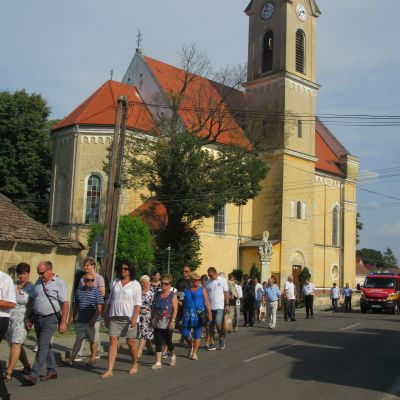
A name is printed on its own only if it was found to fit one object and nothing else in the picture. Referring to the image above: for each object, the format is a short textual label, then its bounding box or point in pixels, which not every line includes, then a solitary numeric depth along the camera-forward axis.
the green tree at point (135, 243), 28.44
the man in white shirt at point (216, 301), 12.83
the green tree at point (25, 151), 39.42
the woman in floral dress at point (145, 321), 10.80
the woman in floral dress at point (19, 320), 8.43
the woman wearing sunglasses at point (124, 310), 9.23
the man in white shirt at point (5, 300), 6.98
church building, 34.34
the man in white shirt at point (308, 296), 23.45
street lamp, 30.58
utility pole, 15.56
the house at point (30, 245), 16.08
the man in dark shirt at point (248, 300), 18.81
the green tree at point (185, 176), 28.94
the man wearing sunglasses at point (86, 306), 9.84
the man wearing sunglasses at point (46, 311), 8.40
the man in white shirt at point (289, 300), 21.00
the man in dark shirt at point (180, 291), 12.13
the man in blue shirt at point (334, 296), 30.48
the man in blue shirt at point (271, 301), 18.39
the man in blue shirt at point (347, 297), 30.19
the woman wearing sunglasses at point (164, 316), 10.19
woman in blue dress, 11.19
